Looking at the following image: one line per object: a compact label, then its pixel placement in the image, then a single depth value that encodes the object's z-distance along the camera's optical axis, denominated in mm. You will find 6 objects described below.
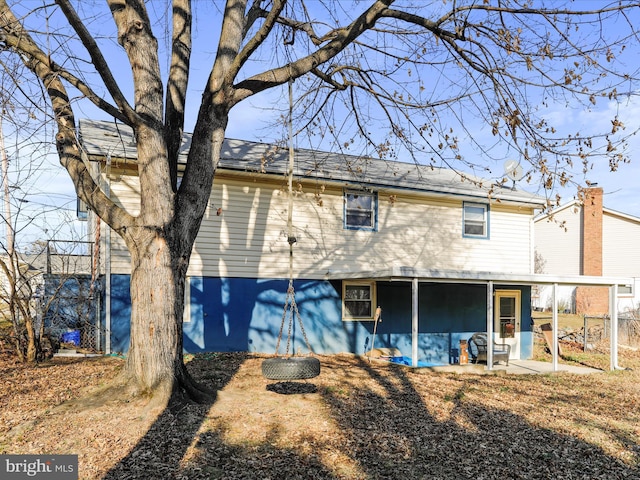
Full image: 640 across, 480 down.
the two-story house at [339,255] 12195
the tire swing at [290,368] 6746
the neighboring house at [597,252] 28875
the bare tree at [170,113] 7012
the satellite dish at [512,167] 15215
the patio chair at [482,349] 14172
